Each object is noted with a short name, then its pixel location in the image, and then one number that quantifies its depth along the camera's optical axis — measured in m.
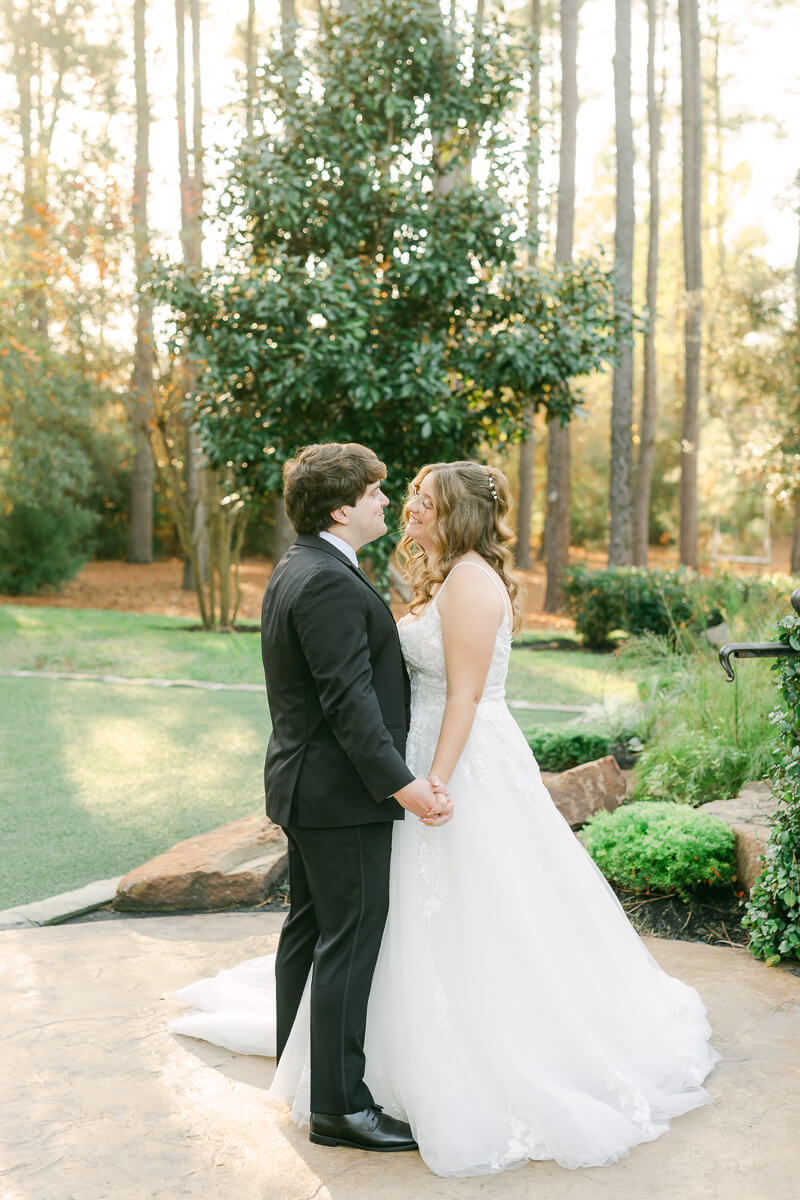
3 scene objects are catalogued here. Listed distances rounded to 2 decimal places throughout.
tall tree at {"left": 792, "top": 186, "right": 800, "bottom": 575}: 23.89
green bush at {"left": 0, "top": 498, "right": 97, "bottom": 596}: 20.55
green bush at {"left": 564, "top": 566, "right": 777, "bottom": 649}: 12.29
